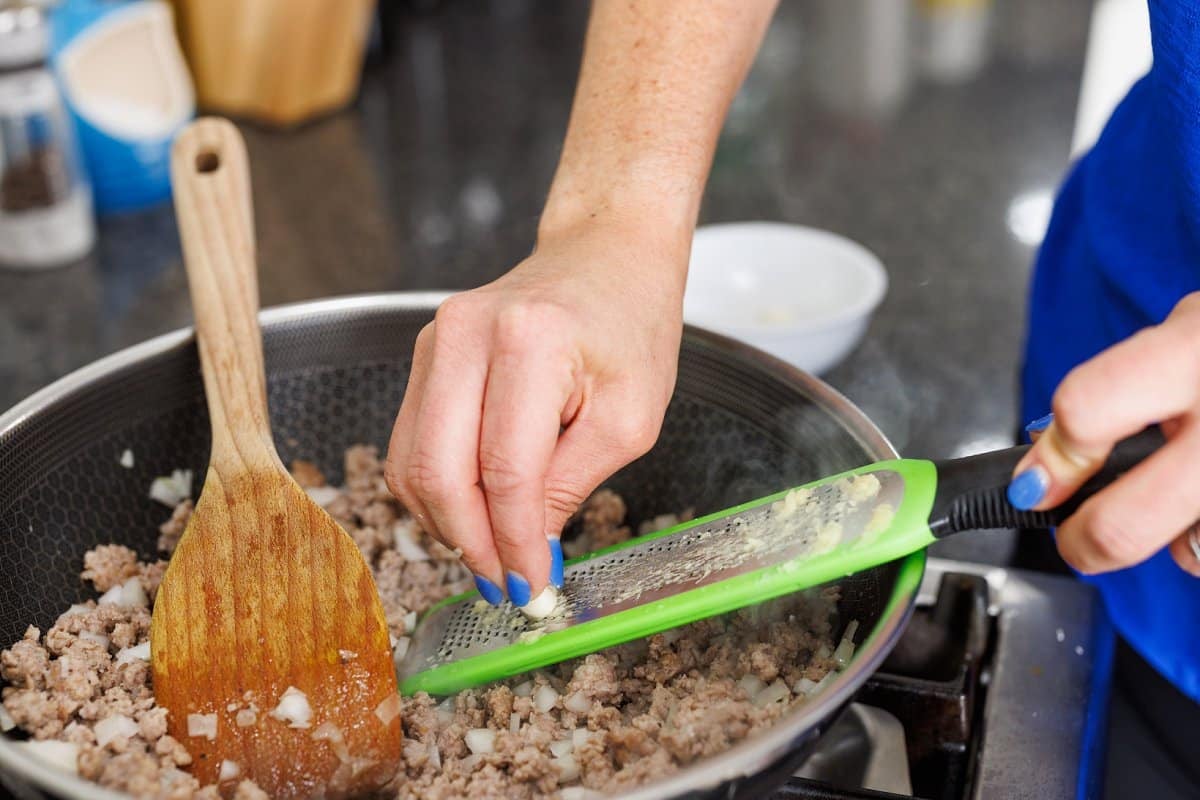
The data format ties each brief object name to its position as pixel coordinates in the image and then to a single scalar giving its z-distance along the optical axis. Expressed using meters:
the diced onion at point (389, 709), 0.71
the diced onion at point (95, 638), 0.75
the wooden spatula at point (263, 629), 0.70
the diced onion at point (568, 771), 0.68
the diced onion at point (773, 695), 0.70
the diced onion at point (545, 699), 0.74
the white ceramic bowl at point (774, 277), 1.27
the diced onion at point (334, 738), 0.70
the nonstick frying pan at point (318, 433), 0.75
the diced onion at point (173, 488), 0.86
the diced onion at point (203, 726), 0.70
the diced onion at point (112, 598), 0.79
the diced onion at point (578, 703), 0.73
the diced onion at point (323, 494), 0.90
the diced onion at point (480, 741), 0.71
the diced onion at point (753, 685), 0.72
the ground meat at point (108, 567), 0.80
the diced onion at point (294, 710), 0.70
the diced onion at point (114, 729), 0.68
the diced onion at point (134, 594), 0.79
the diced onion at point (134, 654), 0.75
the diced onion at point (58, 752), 0.63
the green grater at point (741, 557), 0.61
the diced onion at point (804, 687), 0.69
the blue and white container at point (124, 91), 1.60
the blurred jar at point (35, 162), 1.42
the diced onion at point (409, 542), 0.88
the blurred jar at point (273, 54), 1.85
